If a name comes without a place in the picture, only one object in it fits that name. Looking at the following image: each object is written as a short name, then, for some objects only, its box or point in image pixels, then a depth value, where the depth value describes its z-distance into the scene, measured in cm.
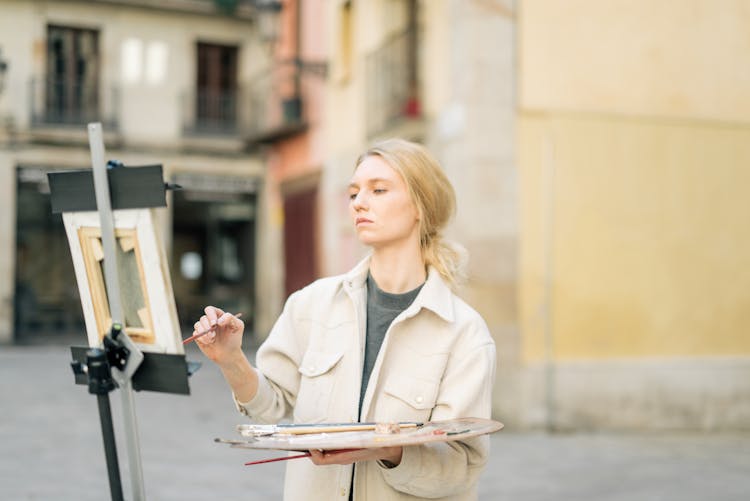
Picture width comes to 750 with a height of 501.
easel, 280
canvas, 281
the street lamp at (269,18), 1681
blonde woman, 250
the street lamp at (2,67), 1136
